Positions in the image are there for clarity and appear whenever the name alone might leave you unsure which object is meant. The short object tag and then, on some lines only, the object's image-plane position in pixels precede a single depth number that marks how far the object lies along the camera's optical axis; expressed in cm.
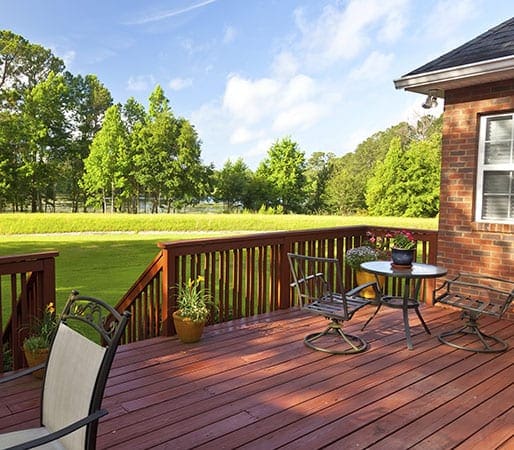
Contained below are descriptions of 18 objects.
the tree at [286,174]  3550
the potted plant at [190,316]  394
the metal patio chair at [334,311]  376
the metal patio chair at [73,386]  161
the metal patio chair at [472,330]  380
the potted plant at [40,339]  320
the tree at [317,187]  3684
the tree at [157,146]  3181
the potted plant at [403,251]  427
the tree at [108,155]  3131
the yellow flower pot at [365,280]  583
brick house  471
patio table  401
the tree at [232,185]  3459
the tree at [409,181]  2773
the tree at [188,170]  3222
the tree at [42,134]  2973
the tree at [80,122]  3391
